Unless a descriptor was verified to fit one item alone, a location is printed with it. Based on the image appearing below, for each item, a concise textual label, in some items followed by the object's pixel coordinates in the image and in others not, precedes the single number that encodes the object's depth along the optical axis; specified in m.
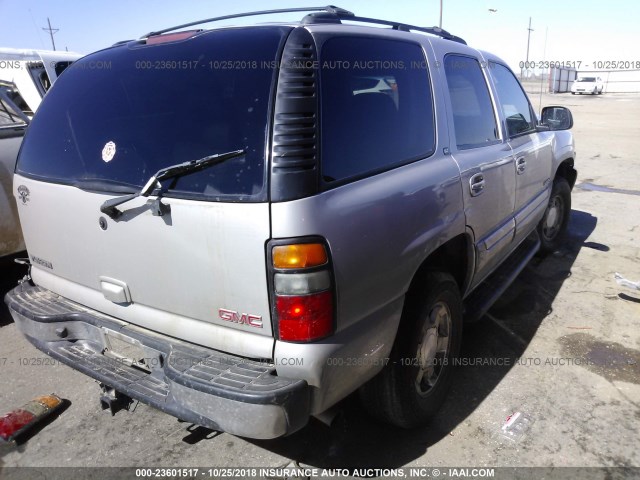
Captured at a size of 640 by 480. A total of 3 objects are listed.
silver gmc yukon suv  1.77
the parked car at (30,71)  7.13
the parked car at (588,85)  41.19
